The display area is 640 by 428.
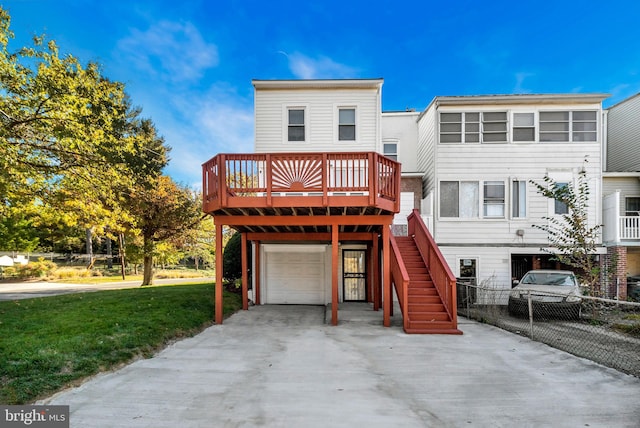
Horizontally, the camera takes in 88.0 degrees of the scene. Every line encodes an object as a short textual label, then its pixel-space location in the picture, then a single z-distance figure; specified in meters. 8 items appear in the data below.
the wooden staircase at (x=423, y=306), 7.29
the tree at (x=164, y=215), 16.52
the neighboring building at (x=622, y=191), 11.67
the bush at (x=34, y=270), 21.05
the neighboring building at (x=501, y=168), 12.11
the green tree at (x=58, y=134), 8.46
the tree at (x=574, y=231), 10.23
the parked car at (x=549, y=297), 8.60
